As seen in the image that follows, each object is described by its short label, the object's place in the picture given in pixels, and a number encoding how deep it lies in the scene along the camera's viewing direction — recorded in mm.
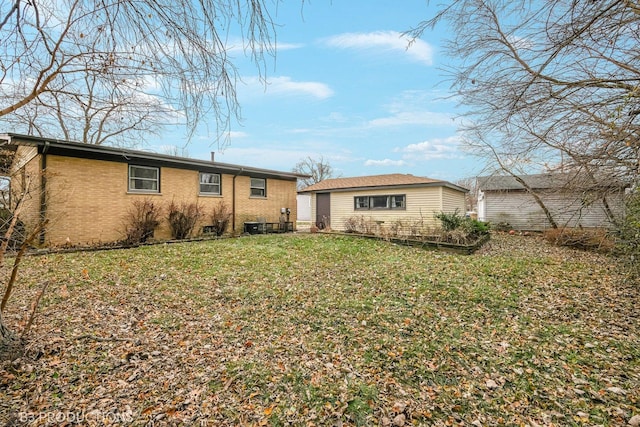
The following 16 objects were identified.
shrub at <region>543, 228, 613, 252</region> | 7835
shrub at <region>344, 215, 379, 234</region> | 12234
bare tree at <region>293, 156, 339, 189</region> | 36469
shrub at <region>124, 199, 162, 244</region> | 9463
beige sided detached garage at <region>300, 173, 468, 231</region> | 12969
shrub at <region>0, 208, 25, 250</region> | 4244
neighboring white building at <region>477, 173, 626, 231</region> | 14445
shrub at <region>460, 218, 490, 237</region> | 10392
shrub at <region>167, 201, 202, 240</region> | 10688
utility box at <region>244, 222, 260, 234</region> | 13234
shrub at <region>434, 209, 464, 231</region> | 10312
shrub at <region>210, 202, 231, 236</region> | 11992
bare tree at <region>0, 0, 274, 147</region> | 2023
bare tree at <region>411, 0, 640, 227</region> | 3449
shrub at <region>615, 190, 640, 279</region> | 5098
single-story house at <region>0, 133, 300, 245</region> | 8242
